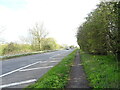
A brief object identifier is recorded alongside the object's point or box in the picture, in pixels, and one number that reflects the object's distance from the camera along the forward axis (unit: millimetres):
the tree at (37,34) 52000
